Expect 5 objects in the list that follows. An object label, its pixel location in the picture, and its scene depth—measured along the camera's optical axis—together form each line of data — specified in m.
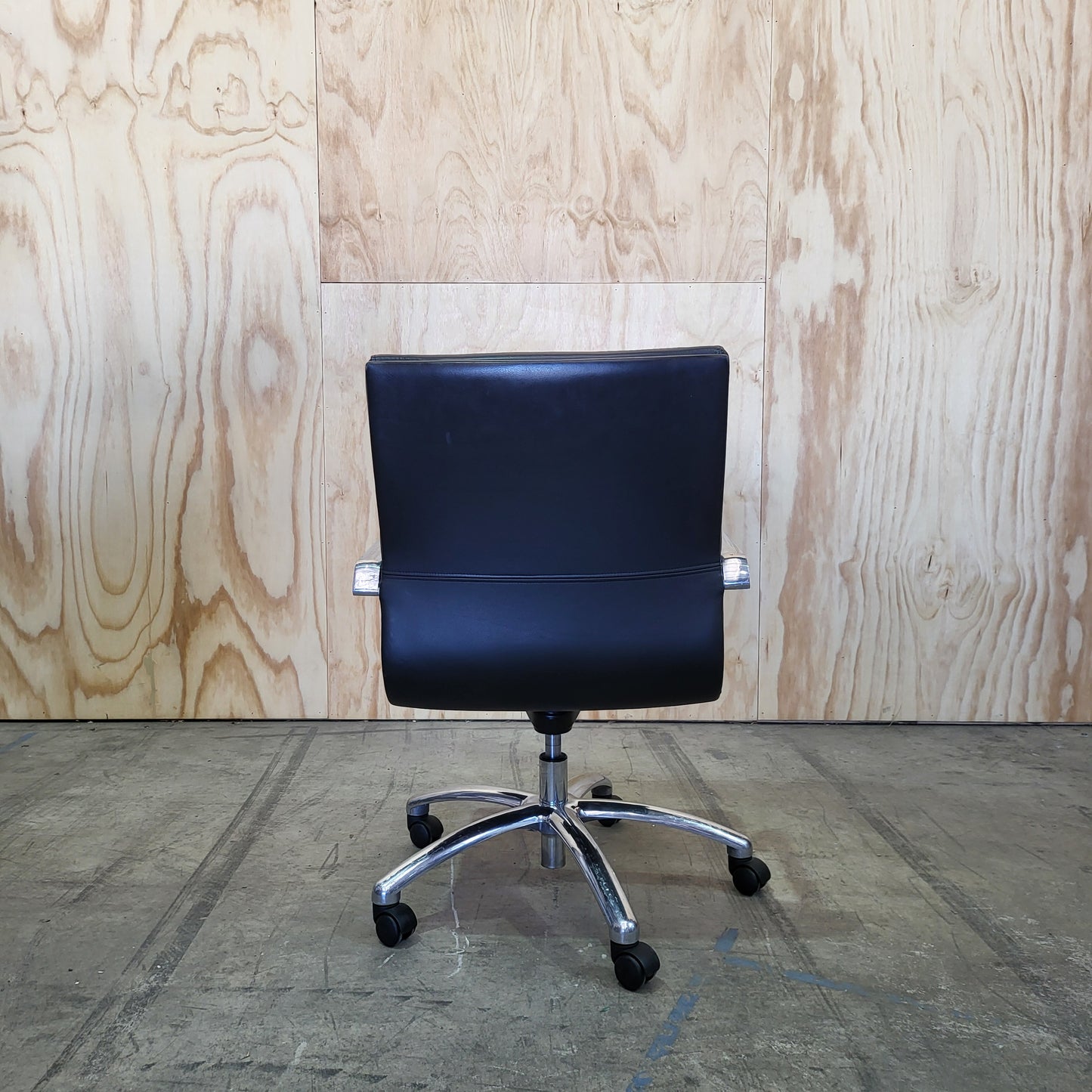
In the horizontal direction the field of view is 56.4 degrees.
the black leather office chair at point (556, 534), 1.42
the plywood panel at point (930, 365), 2.65
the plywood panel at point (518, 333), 2.72
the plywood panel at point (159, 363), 2.66
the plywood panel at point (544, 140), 2.64
